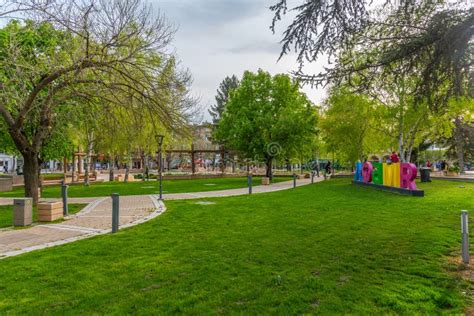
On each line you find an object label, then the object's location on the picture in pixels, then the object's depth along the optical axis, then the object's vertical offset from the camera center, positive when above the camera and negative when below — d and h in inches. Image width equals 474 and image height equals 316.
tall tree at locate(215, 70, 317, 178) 1090.1 +140.3
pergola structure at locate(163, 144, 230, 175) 1586.9 +58.1
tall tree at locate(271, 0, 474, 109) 232.7 +87.4
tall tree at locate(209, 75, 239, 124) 2738.7 +585.2
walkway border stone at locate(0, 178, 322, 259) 302.8 -68.3
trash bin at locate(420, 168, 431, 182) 1051.9 -37.6
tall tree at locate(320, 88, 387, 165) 1121.3 +128.3
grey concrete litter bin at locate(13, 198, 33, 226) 390.6 -53.6
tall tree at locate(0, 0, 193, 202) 392.5 +119.6
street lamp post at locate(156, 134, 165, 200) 641.6 +44.6
